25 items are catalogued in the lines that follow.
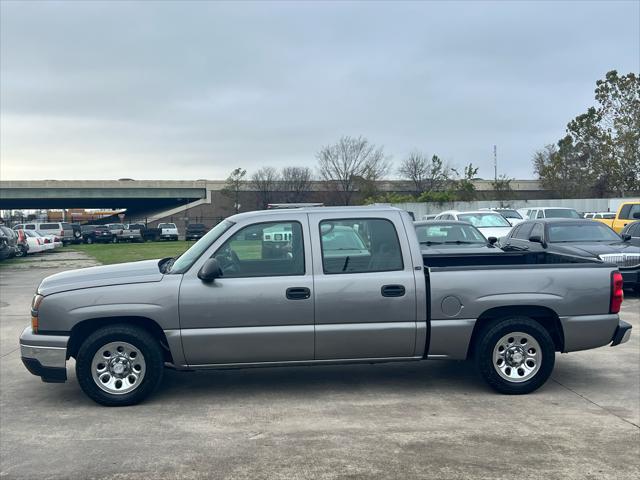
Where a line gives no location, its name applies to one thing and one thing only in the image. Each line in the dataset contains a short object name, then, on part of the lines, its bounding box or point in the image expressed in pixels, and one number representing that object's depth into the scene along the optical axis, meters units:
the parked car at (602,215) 32.06
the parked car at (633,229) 15.04
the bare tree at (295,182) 67.41
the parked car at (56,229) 47.20
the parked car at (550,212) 25.02
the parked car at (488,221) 19.75
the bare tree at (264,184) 68.75
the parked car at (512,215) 30.95
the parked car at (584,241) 12.40
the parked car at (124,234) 51.50
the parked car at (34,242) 32.03
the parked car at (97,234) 50.84
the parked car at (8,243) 24.18
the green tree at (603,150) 47.88
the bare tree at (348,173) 64.94
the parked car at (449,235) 12.94
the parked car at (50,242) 35.47
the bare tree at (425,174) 66.50
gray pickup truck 6.04
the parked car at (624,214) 19.05
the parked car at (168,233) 53.62
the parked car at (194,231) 54.00
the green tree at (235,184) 71.56
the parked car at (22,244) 30.33
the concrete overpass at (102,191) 76.44
